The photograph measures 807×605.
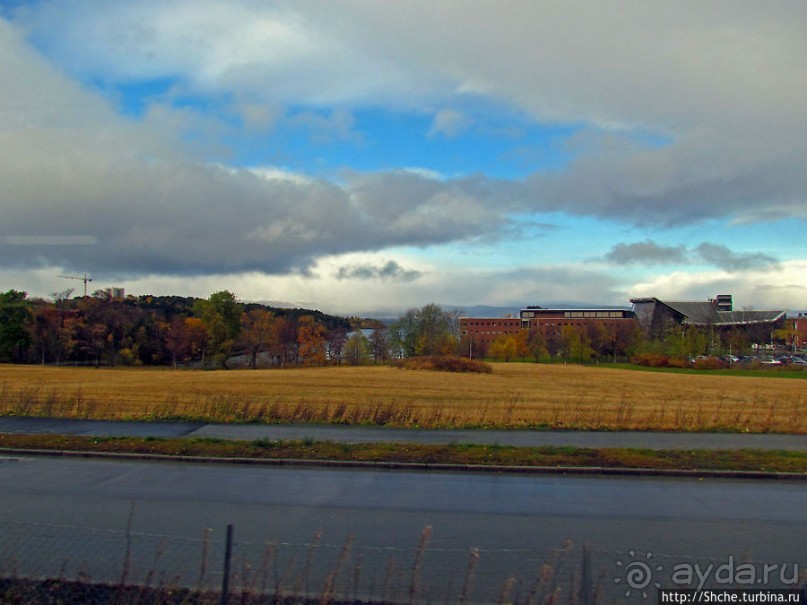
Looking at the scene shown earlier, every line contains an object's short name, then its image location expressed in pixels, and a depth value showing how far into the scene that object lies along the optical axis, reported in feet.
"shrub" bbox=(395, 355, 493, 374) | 199.72
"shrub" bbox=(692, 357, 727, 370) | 260.21
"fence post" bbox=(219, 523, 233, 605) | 16.61
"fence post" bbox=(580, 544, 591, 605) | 16.07
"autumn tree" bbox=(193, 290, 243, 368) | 277.23
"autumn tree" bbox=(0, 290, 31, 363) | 275.59
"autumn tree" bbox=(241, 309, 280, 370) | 296.71
